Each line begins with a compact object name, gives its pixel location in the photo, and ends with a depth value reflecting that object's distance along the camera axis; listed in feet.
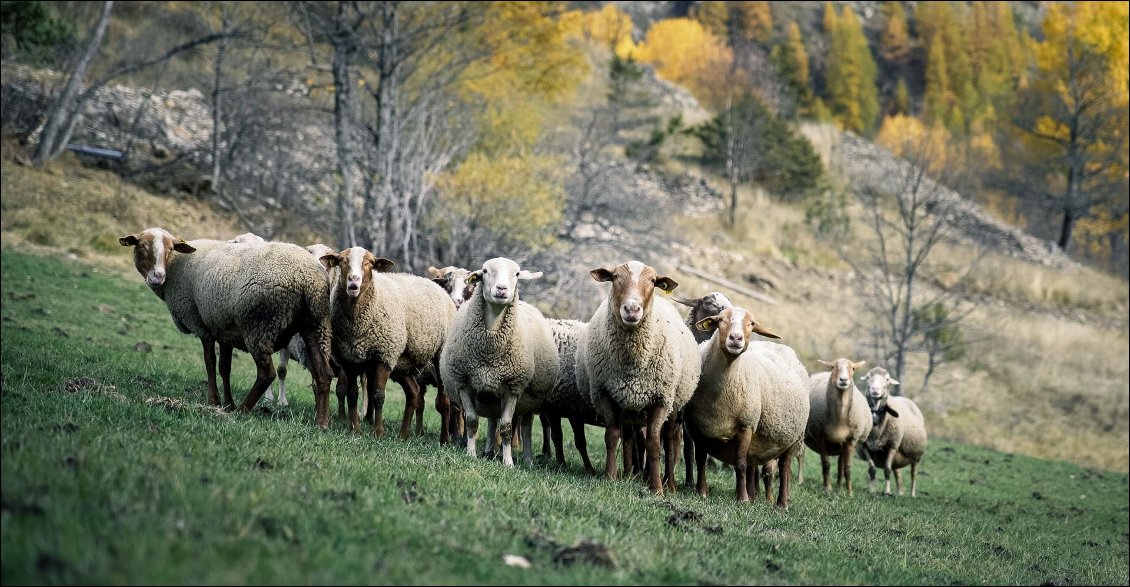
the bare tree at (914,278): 79.15
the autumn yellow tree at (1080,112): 156.35
